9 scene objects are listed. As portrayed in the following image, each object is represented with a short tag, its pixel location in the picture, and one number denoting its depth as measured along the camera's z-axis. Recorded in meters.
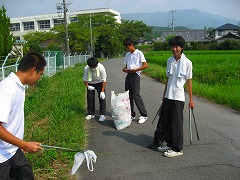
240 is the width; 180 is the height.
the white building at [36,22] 71.88
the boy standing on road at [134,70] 5.98
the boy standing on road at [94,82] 6.24
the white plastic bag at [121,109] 5.57
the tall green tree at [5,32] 20.47
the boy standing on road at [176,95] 4.26
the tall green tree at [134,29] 65.50
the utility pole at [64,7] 27.23
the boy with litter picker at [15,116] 2.12
